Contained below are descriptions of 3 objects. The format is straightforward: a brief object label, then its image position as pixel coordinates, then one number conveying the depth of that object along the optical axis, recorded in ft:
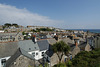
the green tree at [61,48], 70.47
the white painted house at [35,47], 78.36
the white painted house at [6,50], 60.18
